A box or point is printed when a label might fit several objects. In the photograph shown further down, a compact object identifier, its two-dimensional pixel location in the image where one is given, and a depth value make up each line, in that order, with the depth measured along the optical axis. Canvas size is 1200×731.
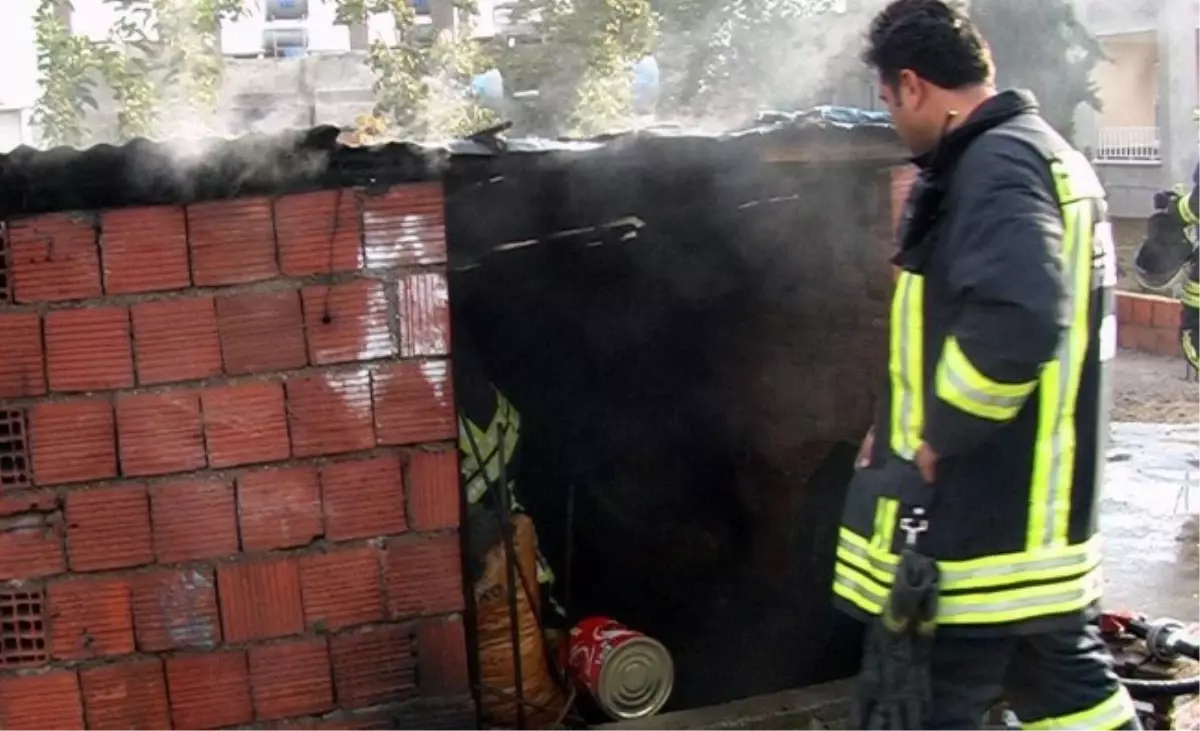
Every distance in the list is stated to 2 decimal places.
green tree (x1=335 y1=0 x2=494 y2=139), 5.02
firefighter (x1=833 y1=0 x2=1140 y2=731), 2.81
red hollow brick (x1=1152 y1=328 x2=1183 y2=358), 12.23
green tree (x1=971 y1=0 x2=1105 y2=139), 12.11
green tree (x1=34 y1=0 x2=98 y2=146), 4.26
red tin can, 3.86
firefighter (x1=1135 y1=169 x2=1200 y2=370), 8.93
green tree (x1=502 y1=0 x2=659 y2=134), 5.48
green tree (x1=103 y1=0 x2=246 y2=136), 3.94
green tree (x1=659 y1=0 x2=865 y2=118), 5.50
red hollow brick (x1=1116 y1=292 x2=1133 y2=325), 12.94
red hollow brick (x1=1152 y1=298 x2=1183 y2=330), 12.20
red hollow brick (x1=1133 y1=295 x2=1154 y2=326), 12.62
